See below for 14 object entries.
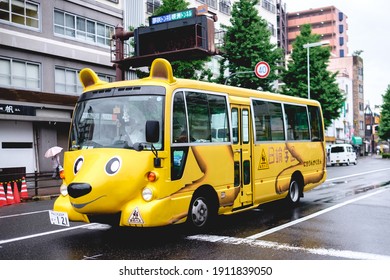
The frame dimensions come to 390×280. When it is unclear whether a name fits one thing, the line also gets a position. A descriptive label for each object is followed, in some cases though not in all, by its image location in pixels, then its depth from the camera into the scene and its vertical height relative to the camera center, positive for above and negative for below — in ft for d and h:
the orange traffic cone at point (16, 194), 48.37 -4.70
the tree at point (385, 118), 231.30 +11.70
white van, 133.90 -4.00
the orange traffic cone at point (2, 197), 46.32 -4.78
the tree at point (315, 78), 128.98 +19.38
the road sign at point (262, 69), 94.58 +16.16
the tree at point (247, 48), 98.73 +21.74
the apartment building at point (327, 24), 327.06 +88.79
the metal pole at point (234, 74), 92.14 +15.08
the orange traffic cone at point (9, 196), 47.44 -4.82
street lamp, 118.13 +21.23
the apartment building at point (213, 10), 96.48 +34.16
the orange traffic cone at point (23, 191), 50.78 -4.61
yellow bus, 22.91 -0.35
